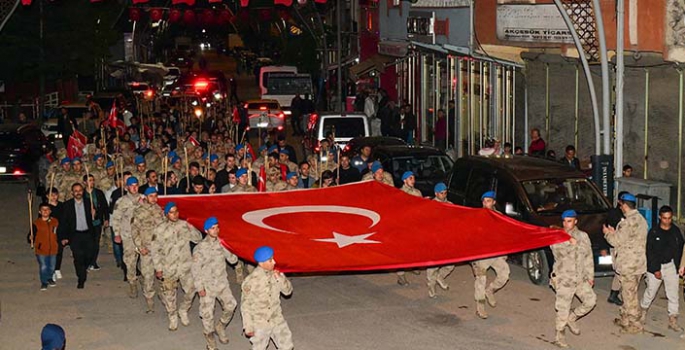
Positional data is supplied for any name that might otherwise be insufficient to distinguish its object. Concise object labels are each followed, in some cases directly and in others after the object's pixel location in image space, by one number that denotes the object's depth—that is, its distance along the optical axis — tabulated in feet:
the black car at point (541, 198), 57.36
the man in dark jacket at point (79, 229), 58.44
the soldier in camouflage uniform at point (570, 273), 46.05
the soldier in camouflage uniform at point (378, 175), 63.31
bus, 159.22
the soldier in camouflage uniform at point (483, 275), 51.72
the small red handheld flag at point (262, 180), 64.23
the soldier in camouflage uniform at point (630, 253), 47.67
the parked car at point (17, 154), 99.50
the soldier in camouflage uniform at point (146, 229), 52.49
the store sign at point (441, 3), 104.12
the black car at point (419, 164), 75.15
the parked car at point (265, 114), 129.49
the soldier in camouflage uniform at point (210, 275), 46.29
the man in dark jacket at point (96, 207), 60.85
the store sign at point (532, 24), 83.35
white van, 100.58
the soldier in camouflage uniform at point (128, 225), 56.49
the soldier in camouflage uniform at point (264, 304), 40.42
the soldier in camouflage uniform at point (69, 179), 66.23
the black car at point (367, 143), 87.66
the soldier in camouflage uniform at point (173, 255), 49.19
